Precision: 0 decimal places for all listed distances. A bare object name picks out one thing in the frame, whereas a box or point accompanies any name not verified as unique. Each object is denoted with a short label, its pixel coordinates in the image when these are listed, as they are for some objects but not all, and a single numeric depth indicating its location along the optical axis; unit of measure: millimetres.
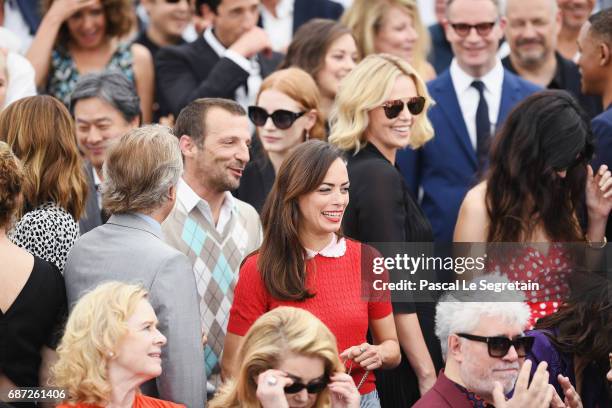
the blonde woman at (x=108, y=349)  8086
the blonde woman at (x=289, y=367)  8086
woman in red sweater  9437
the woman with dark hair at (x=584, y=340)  9375
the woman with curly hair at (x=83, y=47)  14586
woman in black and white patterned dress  9930
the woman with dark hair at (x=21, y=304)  8742
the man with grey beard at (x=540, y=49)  15484
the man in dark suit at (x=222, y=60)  14359
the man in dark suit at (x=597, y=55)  13211
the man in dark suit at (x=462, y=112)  13258
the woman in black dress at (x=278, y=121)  12461
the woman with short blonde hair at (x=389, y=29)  15711
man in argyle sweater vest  10414
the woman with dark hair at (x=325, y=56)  14141
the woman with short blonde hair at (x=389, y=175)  10617
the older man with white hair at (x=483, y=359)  8570
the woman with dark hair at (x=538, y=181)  10711
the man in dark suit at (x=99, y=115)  12414
